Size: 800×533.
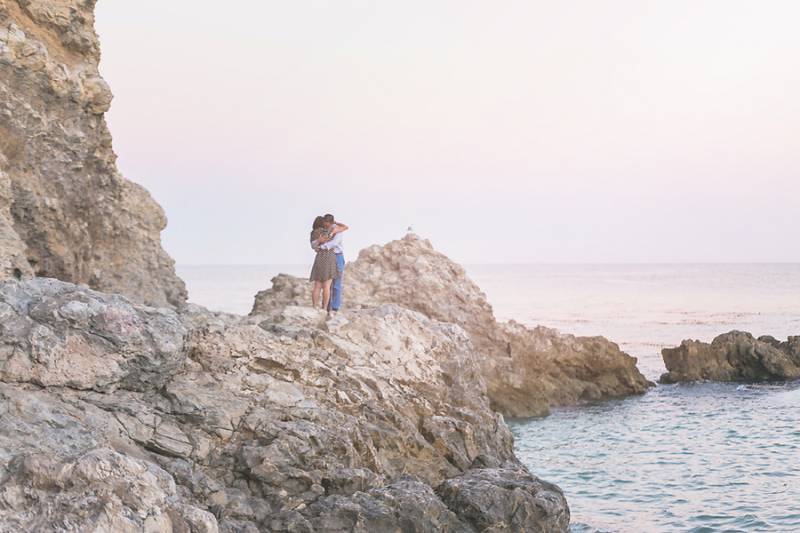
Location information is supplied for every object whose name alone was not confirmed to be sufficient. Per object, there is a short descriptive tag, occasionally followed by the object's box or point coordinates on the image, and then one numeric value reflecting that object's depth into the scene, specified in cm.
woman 1725
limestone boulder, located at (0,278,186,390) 998
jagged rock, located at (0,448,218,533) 780
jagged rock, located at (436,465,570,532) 1156
